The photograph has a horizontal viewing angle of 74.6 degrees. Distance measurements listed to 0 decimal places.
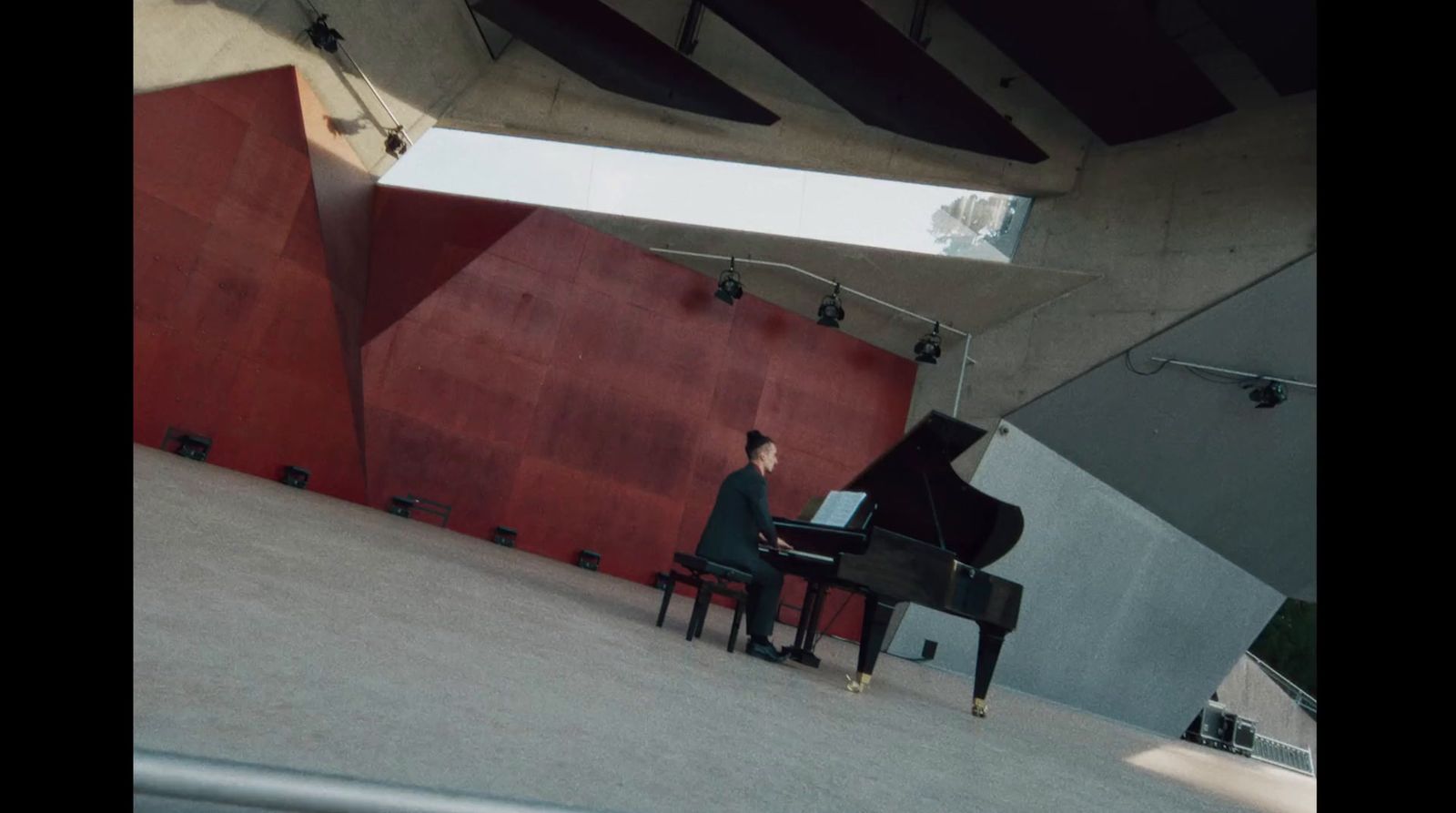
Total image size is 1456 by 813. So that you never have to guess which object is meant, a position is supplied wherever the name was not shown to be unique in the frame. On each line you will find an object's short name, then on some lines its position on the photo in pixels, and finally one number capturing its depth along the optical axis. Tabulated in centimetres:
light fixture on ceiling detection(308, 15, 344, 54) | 890
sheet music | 512
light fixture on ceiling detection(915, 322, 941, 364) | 1077
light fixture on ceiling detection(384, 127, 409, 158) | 1027
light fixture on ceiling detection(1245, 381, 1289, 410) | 860
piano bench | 491
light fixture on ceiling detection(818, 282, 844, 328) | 1057
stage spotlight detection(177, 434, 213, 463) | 860
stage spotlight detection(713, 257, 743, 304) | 1048
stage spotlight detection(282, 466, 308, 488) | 930
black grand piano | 471
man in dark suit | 523
